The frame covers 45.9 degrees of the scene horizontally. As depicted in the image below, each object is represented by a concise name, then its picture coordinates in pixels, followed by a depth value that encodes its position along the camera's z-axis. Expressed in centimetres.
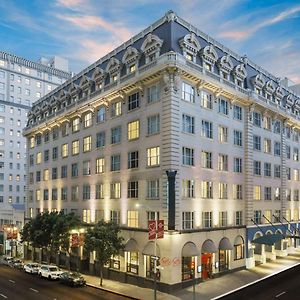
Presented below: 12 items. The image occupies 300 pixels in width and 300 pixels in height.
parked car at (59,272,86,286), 3838
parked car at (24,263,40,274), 4758
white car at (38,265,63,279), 4273
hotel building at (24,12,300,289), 3744
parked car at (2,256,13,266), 5924
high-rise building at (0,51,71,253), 9781
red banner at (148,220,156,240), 2992
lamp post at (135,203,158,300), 3741
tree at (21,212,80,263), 4628
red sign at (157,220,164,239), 3031
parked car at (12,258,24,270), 5330
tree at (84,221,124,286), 3756
